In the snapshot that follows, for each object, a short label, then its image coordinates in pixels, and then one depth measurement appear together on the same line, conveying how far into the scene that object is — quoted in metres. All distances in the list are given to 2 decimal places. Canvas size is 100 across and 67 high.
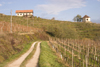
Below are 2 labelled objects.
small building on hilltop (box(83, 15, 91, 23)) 92.00
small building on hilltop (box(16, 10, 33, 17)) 100.25
